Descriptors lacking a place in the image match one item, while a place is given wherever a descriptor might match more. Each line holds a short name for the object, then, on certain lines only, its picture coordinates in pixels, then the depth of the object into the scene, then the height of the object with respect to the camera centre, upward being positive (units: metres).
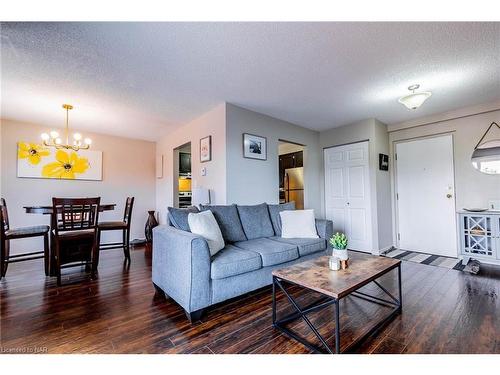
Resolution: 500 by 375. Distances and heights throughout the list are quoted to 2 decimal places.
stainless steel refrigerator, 4.76 +0.11
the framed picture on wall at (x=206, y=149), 3.54 +0.70
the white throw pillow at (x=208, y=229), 2.17 -0.36
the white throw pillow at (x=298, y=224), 2.94 -0.44
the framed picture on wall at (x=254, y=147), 3.46 +0.72
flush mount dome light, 2.58 +1.05
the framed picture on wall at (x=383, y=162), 4.05 +0.51
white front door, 3.72 -0.13
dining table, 2.72 -0.20
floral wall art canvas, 3.94 +0.60
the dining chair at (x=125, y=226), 3.39 -0.48
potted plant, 1.88 -0.49
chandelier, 3.09 +0.82
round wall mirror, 3.27 +0.46
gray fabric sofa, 1.84 -0.62
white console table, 2.97 -0.65
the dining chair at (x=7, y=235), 2.66 -0.48
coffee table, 1.43 -0.64
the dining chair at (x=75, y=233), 2.66 -0.49
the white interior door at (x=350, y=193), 4.04 -0.05
